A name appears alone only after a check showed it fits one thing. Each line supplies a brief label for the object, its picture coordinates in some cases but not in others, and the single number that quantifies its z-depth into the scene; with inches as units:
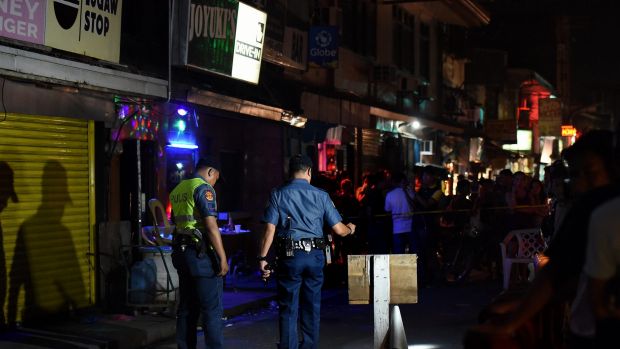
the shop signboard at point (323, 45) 741.9
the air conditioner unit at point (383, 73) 939.3
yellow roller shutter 428.5
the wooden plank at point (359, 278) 334.0
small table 627.2
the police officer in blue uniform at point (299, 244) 349.4
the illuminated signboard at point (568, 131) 1899.6
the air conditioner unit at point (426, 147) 1175.1
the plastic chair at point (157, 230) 485.7
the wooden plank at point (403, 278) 333.1
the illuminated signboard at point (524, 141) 1823.3
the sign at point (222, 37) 532.1
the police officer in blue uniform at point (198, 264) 344.2
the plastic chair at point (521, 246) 600.4
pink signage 368.6
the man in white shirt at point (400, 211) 627.2
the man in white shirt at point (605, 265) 165.5
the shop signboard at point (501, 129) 1473.9
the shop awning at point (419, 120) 932.7
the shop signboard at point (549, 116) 1825.8
